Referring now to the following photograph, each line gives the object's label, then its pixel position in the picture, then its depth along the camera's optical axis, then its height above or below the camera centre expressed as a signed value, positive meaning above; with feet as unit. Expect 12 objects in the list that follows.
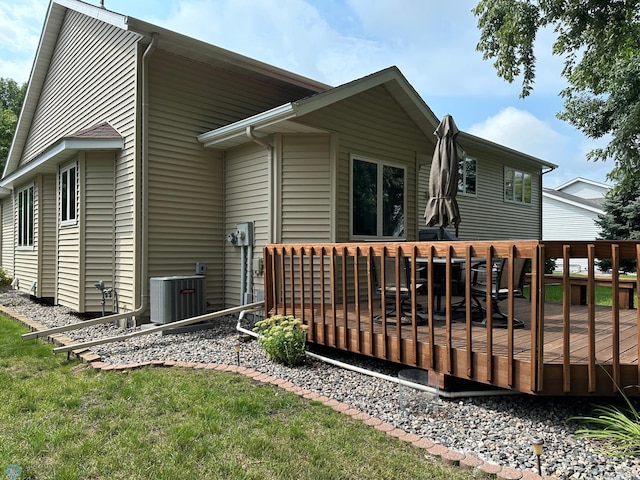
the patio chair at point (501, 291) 14.51 -1.78
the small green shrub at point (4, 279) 39.91 -3.36
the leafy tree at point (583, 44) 25.76 +13.45
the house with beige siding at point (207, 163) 22.11 +4.50
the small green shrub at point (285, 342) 15.23 -3.62
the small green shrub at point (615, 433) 9.00 -4.40
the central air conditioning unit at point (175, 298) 20.52 -2.77
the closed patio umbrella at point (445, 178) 17.46 +2.63
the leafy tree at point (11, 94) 100.43 +35.58
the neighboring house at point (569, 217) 85.56 +4.92
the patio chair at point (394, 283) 15.89 -1.60
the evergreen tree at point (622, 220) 58.49 +3.01
